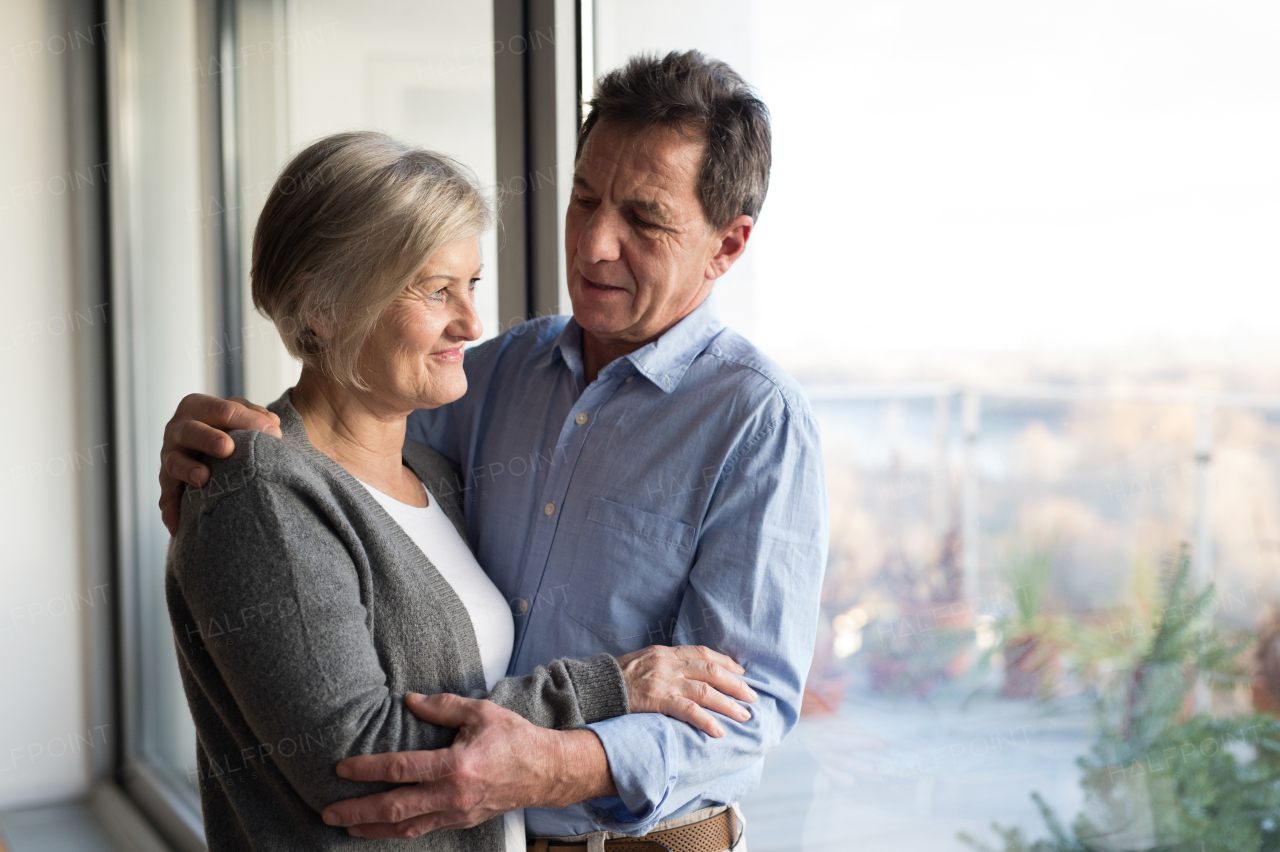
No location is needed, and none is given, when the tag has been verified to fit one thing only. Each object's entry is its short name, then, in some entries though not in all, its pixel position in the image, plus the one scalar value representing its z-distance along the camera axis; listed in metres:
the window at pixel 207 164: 2.08
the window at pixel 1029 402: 1.04
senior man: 1.14
